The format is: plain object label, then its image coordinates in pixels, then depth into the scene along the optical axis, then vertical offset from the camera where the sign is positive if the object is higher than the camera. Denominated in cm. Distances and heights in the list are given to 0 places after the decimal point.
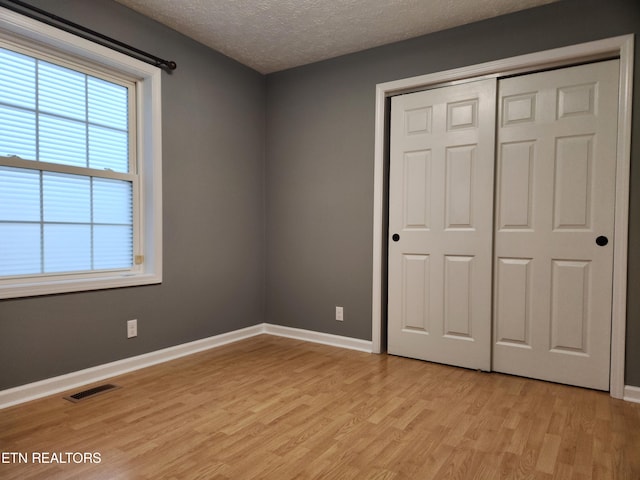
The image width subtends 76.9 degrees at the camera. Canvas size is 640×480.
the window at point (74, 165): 234 +42
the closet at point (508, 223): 259 +7
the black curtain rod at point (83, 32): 225 +123
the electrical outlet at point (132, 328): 285 -71
